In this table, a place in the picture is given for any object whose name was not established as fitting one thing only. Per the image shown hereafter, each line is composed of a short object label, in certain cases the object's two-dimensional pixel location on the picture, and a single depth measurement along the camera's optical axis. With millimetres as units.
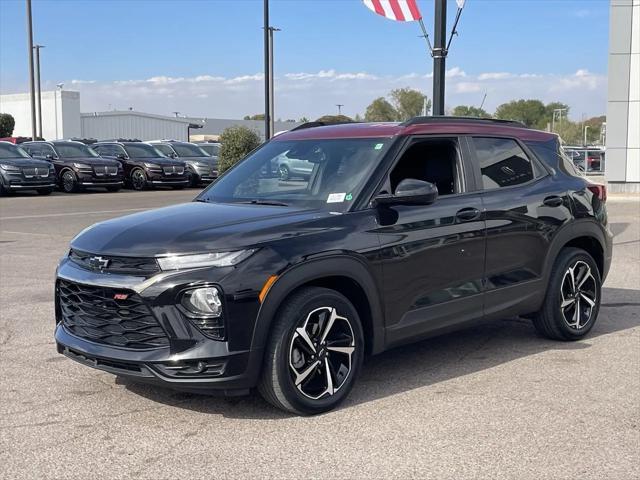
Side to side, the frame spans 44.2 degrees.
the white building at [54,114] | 61312
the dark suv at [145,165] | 26453
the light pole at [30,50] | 39500
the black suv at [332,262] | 4426
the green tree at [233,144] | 26125
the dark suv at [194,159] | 28188
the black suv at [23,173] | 23016
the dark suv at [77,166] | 25016
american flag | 10375
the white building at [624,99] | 24047
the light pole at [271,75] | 29661
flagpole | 9719
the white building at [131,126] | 70562
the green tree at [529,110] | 77188
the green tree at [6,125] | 48406
